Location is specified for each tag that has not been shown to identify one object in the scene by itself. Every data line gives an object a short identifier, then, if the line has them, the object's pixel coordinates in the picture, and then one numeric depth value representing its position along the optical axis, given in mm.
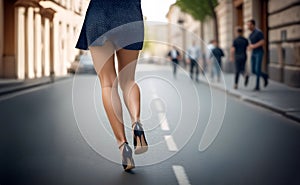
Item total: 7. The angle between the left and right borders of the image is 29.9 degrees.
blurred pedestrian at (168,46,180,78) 21734
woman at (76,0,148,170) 4148
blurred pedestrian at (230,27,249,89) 15328
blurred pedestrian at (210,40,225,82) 18734
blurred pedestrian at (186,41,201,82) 22000
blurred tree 24339
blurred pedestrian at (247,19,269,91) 14375
